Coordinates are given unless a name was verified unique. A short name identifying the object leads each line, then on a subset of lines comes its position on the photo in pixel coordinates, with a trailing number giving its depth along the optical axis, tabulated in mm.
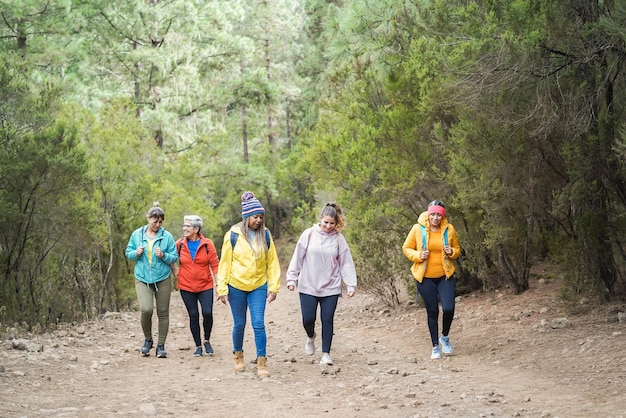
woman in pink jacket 8359
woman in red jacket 9477
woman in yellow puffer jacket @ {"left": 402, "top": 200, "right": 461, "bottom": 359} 8672
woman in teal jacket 9123
